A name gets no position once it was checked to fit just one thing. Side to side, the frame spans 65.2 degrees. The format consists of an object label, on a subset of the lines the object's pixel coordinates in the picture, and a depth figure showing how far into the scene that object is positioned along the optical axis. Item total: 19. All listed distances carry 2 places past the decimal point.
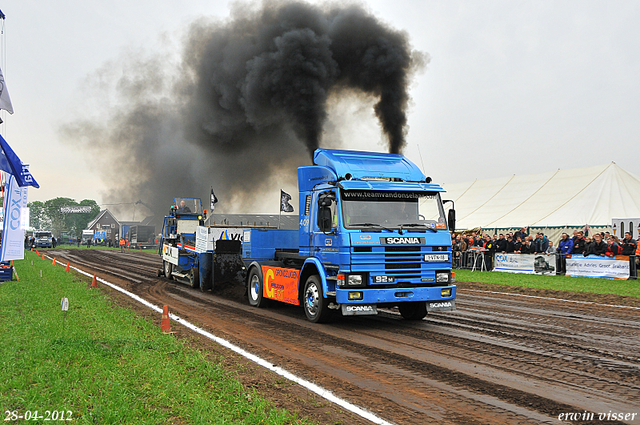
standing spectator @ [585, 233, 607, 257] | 18.34
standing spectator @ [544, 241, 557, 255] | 20.37
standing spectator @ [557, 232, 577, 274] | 19.61
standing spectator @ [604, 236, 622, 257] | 17.98
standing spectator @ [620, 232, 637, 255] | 17.78
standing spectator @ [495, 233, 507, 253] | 22.48
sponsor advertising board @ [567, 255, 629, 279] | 17.88
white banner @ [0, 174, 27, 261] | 13.34
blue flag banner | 13.30
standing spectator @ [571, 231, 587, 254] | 19.25
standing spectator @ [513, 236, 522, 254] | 21.84
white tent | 27.61
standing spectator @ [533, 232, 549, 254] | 21.02
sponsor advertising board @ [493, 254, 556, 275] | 20.14
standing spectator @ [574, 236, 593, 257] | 18.80
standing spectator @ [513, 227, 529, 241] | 22.92
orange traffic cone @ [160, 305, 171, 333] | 8.20
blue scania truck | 8.57
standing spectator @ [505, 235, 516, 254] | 22.20
